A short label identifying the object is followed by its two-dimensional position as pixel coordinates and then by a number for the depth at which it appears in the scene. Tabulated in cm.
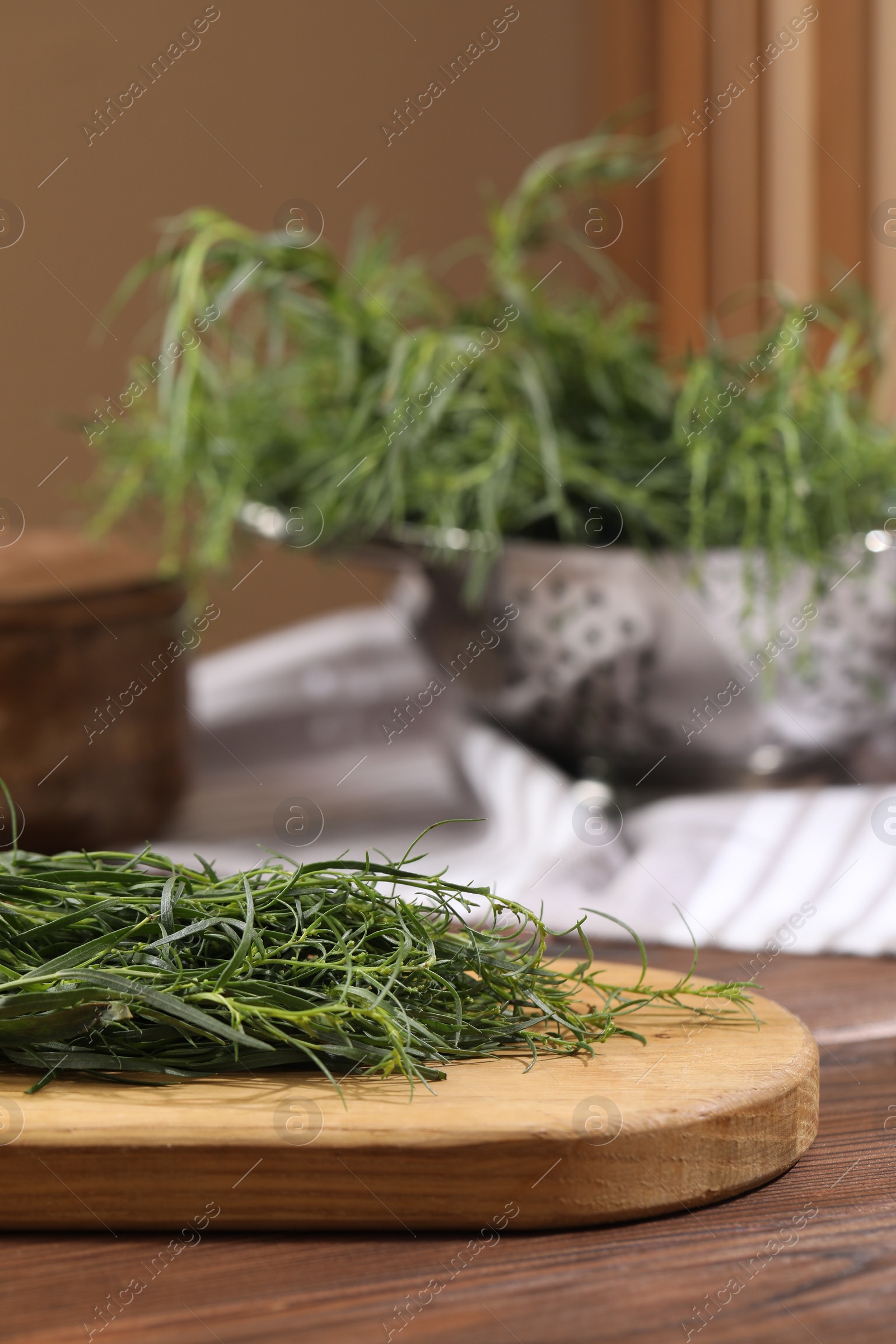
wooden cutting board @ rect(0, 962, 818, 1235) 121
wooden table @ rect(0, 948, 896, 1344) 117
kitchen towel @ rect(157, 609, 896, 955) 145
